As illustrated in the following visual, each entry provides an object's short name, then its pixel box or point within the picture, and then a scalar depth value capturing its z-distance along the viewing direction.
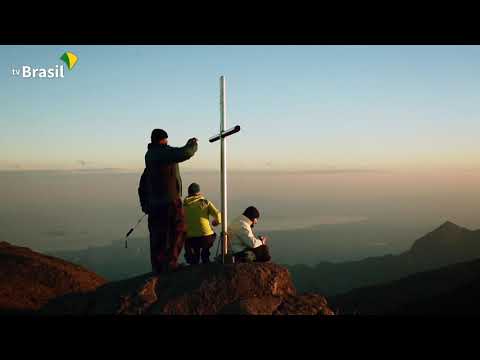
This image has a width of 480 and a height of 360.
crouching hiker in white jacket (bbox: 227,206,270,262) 8.48
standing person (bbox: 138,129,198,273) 8.48
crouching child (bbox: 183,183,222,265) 9.05
